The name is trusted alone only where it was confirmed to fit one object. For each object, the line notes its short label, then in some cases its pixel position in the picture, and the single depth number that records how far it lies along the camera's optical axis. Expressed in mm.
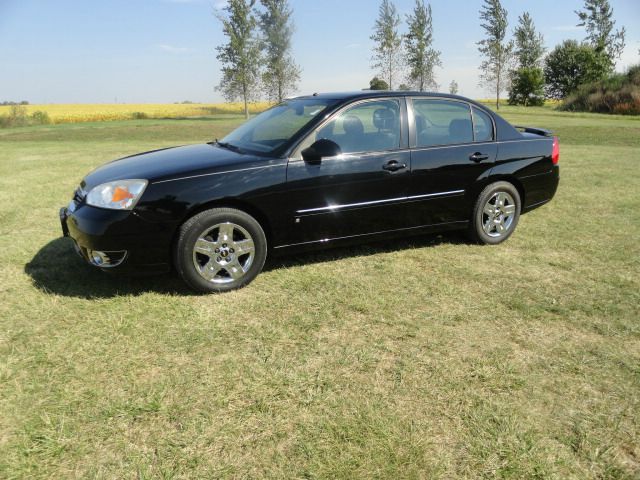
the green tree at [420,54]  50312
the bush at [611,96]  36141
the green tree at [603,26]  60500
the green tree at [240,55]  40719
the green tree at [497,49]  48438
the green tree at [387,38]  49156
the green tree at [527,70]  52125
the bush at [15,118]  30109
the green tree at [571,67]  55500
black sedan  3613
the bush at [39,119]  32197
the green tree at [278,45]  45788
